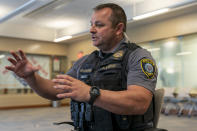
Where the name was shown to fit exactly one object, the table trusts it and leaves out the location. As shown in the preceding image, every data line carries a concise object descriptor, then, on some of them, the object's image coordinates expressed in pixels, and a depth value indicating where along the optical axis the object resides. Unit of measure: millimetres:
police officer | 974
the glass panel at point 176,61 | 7660
